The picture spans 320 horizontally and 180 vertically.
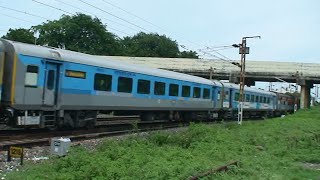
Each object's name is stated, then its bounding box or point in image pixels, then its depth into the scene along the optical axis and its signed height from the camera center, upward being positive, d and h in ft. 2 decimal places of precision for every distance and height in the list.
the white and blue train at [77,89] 31.59 +0.95
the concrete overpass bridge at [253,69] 130.36 +15.28
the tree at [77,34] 167.67 +34.28
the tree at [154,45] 212.76 +38.49
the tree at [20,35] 160.36 +30.83
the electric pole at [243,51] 67.13 +11.92
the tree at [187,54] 224.33 +34.76
